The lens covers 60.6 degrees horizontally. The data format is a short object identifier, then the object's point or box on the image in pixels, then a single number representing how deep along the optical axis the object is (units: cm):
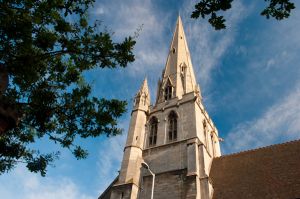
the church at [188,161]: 1587
